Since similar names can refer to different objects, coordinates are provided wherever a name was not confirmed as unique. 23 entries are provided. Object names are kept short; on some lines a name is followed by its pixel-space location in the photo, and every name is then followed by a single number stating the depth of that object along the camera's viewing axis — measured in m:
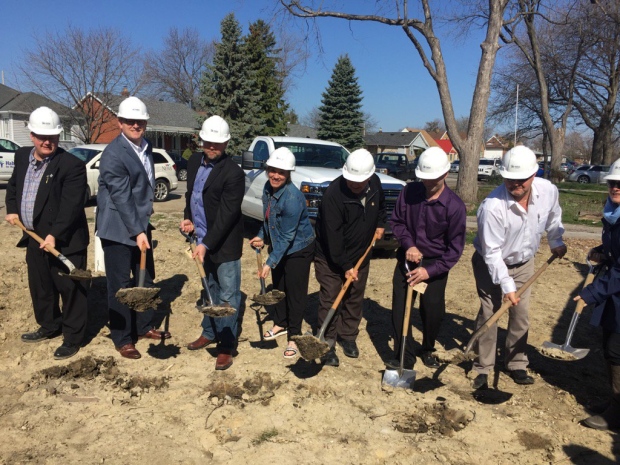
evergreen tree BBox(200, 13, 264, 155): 31.94
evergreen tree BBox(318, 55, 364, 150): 41.28
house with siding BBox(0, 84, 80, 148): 32.41
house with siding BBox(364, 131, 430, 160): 72.19
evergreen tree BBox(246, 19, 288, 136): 34.56
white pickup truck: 7.82
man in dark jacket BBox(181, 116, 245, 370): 4.29
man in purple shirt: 4.18
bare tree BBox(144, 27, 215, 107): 53.50
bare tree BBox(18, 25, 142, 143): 26.16
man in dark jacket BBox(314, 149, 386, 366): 4.51
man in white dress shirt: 3.90
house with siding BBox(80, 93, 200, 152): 37.21
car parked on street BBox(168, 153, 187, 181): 24.92
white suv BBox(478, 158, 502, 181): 38.03
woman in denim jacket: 4.49
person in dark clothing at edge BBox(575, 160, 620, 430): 3.59
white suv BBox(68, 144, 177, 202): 13.90
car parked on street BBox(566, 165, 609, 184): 36.44
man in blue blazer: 4.33
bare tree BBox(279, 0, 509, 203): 13.64
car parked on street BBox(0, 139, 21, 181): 17.94
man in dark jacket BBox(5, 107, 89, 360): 4.54
